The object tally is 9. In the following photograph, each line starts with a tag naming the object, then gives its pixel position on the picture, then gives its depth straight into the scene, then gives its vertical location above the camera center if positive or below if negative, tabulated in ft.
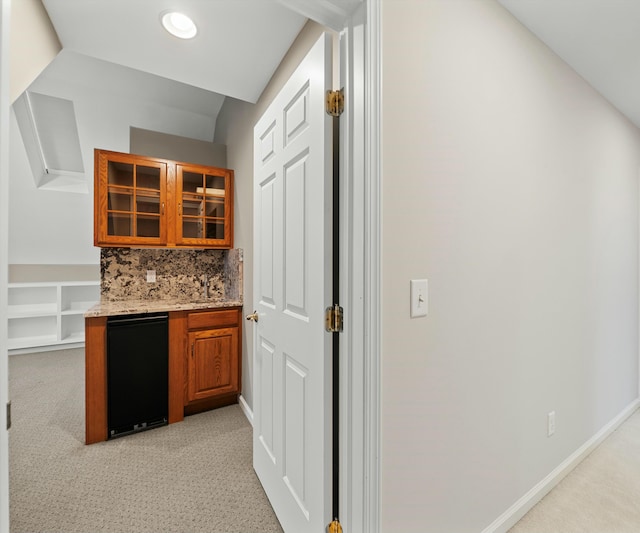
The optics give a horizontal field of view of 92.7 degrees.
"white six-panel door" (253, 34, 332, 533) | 3.73 -0.47
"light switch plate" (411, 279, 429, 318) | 3.62 -0.37
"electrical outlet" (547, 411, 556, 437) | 5.51 -2.85
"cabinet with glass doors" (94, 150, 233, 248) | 8.07 +1.83
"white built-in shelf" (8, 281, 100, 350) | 13.74 -2.16
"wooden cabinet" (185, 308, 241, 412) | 8.18 -2.56
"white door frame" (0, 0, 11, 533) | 1.90 +0.20
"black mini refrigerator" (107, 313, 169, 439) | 7.10 -2.57
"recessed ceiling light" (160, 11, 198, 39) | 5.34 +4.39
